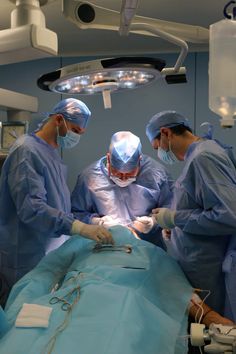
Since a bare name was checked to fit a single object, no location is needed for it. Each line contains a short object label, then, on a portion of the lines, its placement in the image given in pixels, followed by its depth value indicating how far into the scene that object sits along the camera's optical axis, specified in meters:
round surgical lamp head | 1.34
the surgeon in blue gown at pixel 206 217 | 1.74
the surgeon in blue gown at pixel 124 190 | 2.52
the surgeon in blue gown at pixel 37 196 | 2.08
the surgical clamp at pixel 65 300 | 1.30
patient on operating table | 1.14
